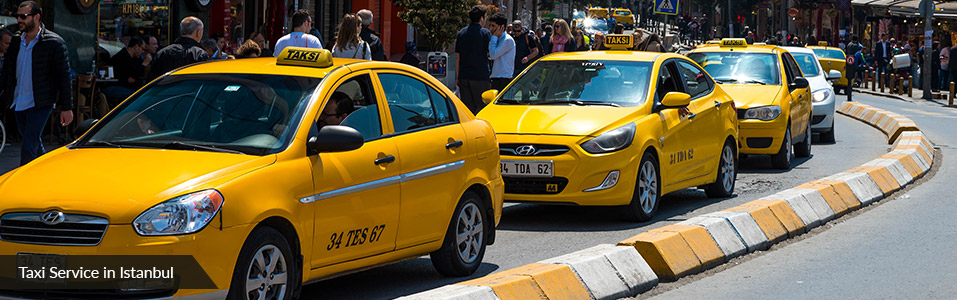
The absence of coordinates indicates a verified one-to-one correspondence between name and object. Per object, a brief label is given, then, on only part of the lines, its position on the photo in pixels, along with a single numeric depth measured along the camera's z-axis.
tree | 25.41
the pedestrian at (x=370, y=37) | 14.70
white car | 18.98
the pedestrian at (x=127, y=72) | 16.09
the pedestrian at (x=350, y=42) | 13.32
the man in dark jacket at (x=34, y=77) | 9.98
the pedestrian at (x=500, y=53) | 16.34
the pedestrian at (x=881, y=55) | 45.53
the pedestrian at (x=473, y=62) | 15.77
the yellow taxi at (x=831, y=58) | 34.42
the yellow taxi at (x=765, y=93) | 15.25
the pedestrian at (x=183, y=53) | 11.46
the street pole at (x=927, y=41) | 35.56
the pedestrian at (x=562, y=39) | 21.47
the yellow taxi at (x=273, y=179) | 5.61
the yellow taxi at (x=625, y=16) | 102.00
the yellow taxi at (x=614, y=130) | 10.18
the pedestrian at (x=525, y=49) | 19.41
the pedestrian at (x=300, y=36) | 12.59
